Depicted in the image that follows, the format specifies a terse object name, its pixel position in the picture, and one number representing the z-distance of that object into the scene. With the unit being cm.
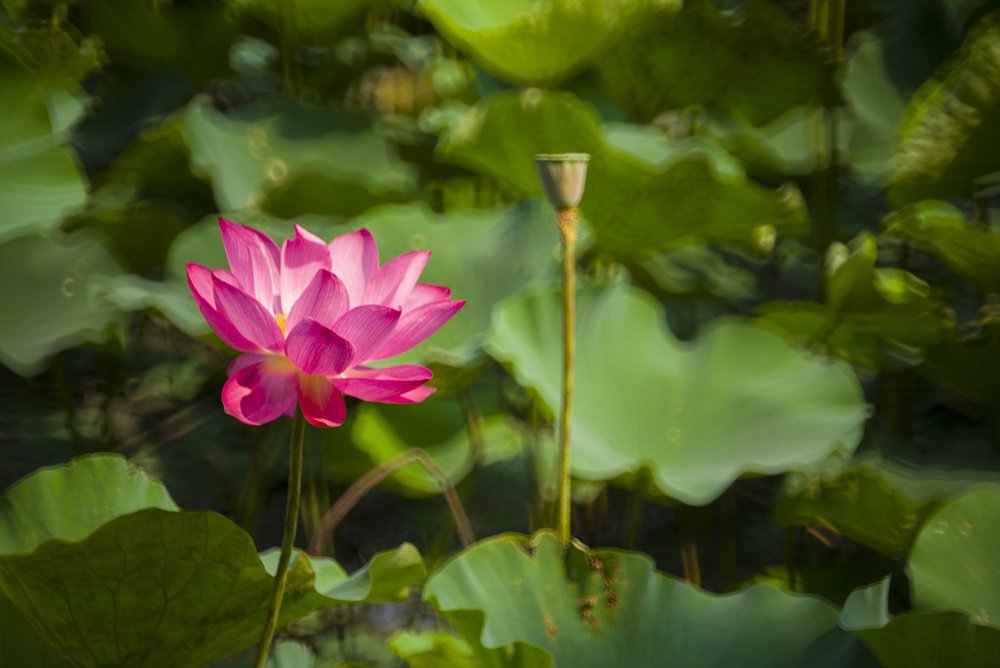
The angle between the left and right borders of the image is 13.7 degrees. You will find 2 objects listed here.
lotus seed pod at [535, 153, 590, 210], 349
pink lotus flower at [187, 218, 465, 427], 330
